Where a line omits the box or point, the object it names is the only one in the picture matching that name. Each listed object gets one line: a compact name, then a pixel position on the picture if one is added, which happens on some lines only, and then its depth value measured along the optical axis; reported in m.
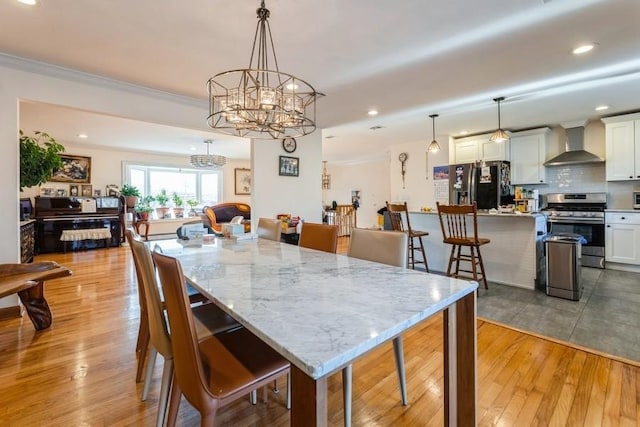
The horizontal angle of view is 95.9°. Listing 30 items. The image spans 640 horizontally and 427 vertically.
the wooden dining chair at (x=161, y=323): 1.19
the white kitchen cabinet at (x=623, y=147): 4.15
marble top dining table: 0.71
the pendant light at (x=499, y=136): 3.80
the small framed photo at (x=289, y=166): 4.40
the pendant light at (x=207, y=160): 5.84
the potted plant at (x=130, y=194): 6.59
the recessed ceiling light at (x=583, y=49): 2.30
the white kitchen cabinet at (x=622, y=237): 4.07
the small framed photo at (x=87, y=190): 6.64
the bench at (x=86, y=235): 5.68
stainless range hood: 4.59
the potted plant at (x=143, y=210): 7.06
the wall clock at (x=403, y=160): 6.48
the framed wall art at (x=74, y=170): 6.29
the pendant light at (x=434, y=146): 4.61
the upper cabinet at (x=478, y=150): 5.27
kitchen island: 3.33
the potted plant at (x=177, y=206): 8.07
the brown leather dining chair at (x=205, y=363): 0.93
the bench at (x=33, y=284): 2.35
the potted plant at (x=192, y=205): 8.24
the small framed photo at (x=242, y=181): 9.07
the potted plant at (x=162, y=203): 7.80
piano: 5.58
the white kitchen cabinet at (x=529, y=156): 5.01
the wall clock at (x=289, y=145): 4.41
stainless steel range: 4.38
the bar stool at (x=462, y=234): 3.22
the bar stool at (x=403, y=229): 3.84
